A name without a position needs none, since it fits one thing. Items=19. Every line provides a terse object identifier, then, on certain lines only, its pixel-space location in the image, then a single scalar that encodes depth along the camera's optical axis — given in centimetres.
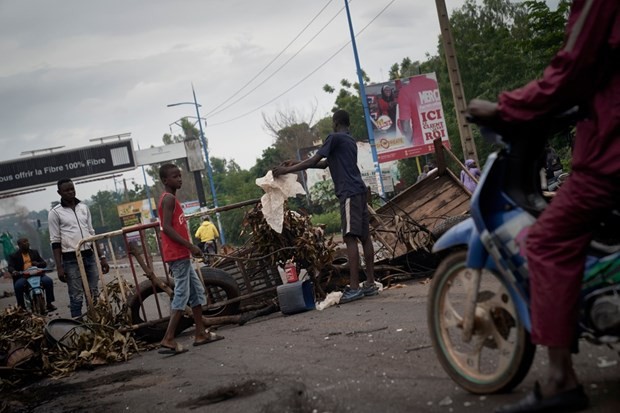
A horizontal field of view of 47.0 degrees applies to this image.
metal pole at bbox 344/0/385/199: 3138
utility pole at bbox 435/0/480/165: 1819
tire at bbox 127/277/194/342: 863
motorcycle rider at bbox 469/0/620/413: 293
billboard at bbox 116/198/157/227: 7988
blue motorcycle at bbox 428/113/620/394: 320
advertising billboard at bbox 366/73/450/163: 3778
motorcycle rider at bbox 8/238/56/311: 1342
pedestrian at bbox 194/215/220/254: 2422
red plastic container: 915
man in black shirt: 868
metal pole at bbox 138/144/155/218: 7812
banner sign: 3368
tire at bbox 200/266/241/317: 908
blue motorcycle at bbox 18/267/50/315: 1327
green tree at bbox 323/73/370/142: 5829
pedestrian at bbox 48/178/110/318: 934
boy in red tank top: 754
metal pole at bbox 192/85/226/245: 4791
